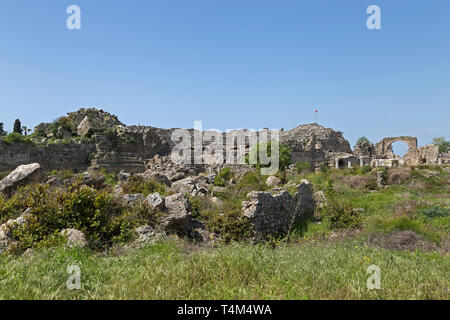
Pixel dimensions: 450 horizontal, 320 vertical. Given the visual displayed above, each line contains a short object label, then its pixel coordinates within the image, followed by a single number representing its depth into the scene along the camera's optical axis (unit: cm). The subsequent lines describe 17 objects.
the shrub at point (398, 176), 1980
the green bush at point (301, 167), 2327
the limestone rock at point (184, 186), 1249
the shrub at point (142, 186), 1016
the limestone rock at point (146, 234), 642
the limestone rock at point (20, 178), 910
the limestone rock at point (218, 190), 1217
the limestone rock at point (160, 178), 1286
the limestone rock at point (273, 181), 1392
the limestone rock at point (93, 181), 1002
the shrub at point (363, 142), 3856
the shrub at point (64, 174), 1252
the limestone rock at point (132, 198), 827
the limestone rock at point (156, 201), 765
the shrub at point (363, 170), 2305
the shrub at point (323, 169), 2459
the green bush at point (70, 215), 623
